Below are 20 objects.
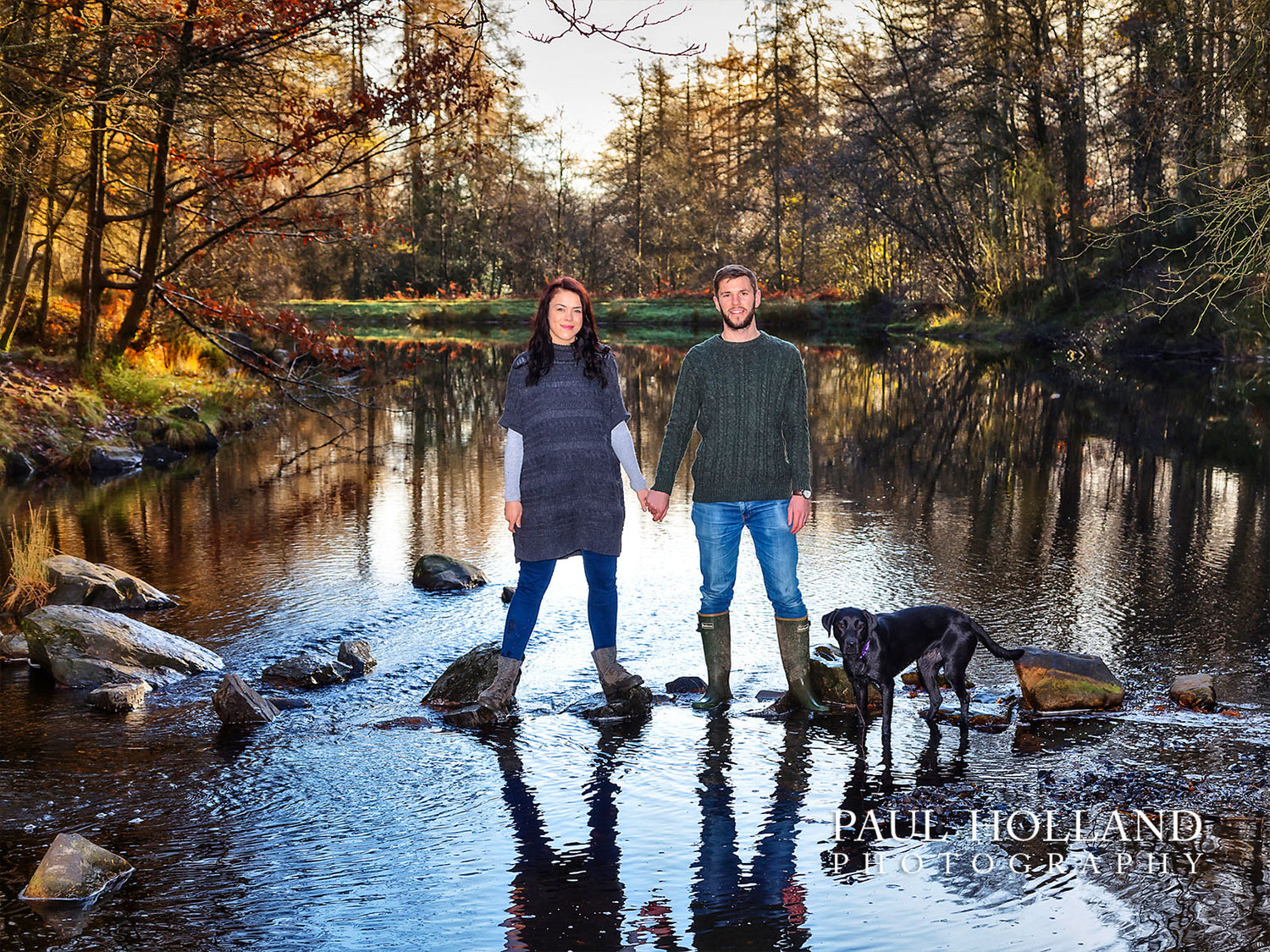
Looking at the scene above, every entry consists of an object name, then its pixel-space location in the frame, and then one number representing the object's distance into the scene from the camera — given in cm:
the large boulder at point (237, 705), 571
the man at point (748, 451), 569
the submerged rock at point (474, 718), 573
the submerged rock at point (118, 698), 592
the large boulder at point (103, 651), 635
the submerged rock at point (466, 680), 609
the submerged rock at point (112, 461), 1391
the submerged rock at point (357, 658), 659
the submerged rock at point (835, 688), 597
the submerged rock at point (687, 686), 619
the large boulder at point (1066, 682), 563
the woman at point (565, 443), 563
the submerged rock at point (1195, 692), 562
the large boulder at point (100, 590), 776
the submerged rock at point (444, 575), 848
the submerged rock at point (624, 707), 579
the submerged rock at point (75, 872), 388
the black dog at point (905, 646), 516
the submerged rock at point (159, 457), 1470
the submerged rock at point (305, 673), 632
